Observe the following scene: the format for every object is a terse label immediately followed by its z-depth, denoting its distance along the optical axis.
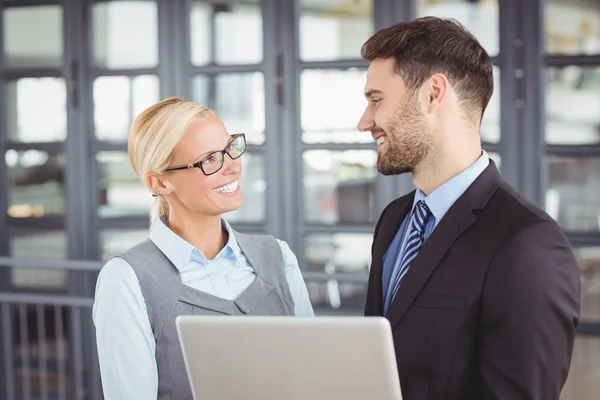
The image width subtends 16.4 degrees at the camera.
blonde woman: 3.32
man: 3.07
